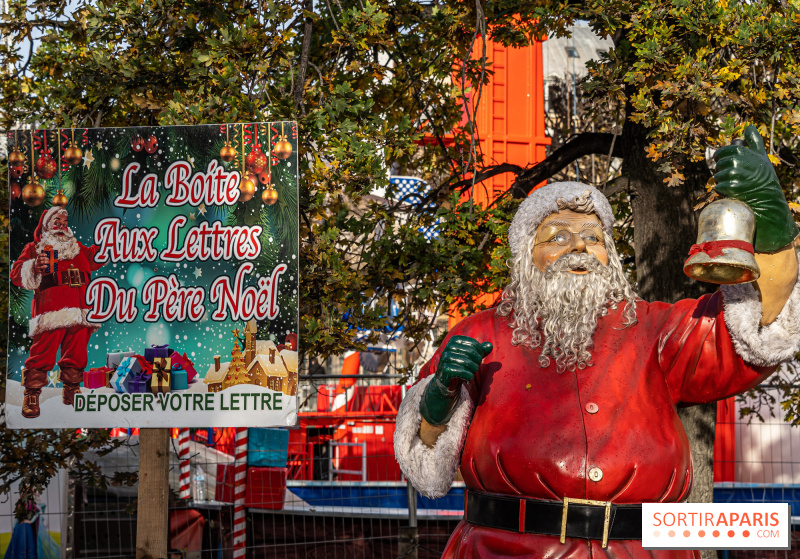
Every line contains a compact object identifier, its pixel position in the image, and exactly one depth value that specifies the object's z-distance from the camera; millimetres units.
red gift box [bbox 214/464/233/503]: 7156
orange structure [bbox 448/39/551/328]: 12594
